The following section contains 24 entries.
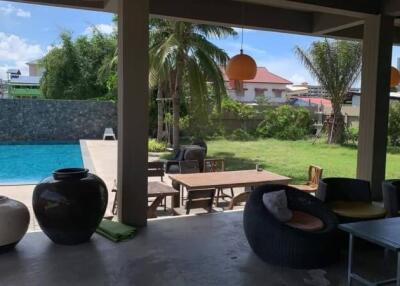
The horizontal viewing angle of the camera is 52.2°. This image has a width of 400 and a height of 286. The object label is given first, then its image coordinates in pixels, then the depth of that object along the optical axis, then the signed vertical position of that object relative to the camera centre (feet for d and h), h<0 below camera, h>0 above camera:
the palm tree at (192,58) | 38.99 +4.71
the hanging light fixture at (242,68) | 16.39 +1.60
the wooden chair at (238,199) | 17.84 -4.01
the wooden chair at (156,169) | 23.85 -3.71
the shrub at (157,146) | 46.24 -4.60
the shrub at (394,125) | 47.91 -1.66
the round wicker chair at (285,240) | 10.82 -3.53
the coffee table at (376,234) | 8.73 -2.75
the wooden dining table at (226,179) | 19.08 -3.53
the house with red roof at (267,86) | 109.19 +6.15
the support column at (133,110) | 13.97 -0.16
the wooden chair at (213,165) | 25.64 -3.66
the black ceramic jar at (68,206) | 11.87 -2.99
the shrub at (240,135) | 56.13 -3.80
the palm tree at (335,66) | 48.70 +5.22
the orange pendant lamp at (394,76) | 20.44 +1.75
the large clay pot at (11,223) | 11.42 -3.41
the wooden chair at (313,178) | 21.15 -3.78
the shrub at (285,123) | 56.75 -2.09
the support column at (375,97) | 18.57 +0.63
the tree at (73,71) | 67.72 +5.47
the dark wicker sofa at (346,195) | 13.41 -2.97
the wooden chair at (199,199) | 17.33 -3.96
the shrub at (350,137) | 51.34 -3.39
